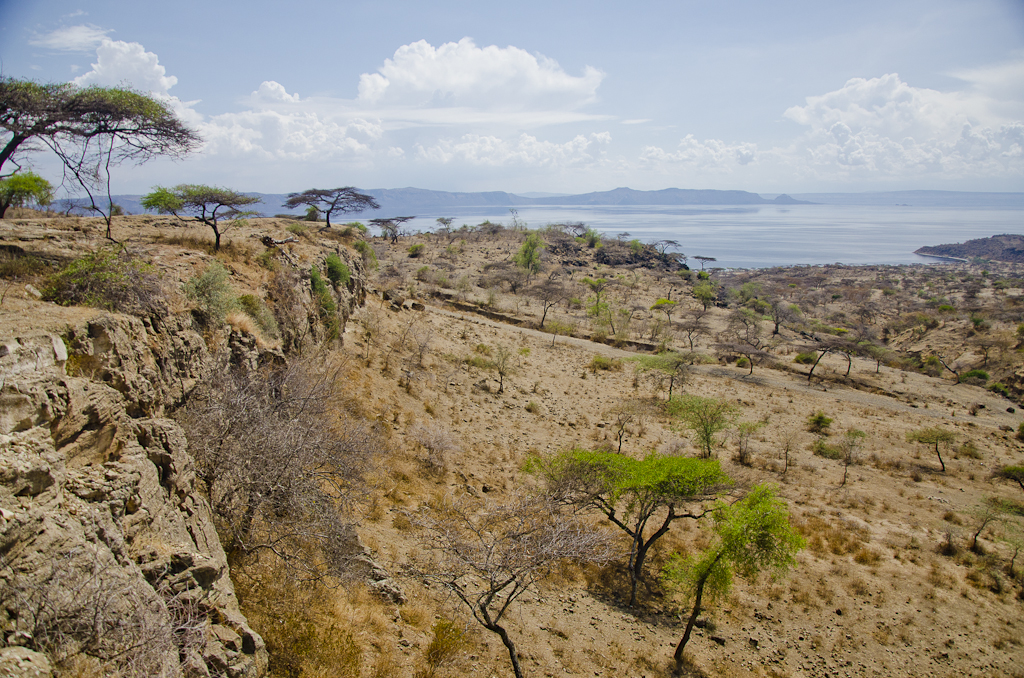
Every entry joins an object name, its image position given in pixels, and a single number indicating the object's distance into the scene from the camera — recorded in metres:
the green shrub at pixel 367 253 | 29.36
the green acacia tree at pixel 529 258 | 56.97
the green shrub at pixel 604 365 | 30.40
